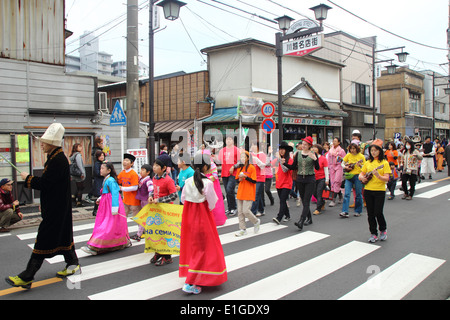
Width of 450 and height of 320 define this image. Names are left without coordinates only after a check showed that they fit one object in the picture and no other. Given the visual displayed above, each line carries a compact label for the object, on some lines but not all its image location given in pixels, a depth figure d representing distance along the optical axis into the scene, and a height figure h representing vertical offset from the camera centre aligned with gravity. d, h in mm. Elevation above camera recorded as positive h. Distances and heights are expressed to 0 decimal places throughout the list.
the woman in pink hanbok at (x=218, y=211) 7051 -1149
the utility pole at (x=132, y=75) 10414 +2436
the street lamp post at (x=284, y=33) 12250 +4405
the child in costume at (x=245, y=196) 7133 -846
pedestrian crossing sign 10164 +1160
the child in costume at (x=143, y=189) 6426 -628
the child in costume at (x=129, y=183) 6684 -520
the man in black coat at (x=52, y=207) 4484 -670
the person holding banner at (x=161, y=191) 5500 -578
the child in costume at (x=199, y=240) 4371 -1086
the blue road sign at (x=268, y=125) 12372 +1050
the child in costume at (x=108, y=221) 5941 -1128
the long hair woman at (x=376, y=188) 6461 -644
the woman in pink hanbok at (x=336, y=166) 9789 -342
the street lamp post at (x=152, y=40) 10783 +3716
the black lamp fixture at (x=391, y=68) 23989 +5873
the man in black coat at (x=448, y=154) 13380 -48
